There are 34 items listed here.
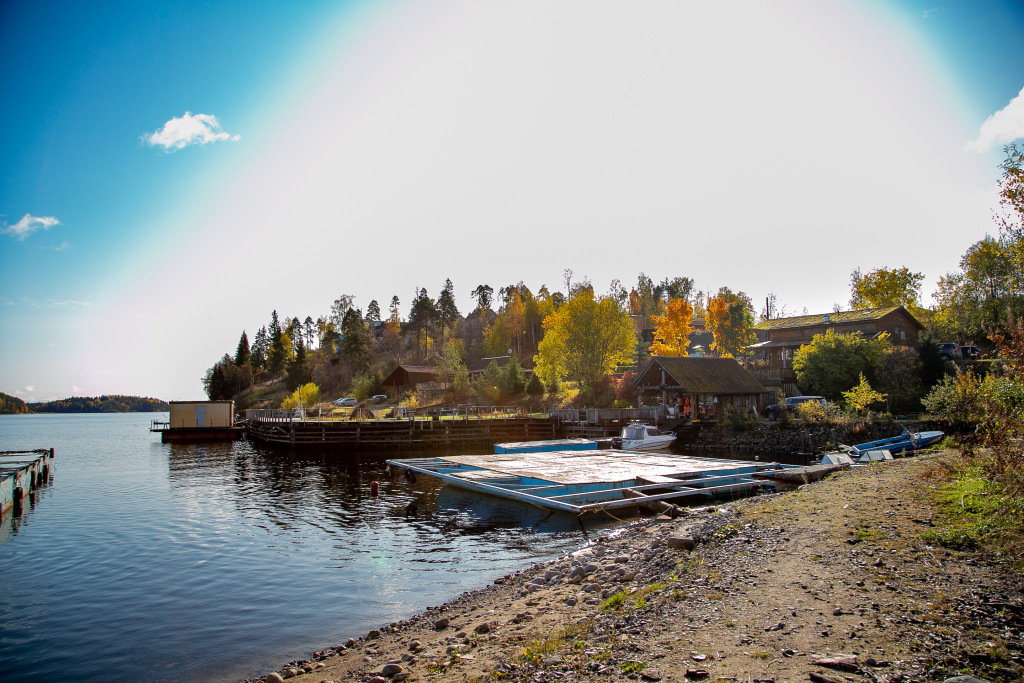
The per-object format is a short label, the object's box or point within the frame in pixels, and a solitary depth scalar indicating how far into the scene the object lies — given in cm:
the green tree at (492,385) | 7000
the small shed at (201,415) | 6859
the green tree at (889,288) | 8431
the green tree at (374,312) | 15310
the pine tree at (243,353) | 13262
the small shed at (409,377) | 8856
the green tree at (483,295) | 13112
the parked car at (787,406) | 4559
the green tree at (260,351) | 13600
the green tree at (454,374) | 7612
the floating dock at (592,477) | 2252
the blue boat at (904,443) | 3020
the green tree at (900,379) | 4556
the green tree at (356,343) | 10106
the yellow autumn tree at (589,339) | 6222
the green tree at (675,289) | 13638
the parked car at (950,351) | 5358
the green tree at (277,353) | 12325
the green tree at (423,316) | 11016
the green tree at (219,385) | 11538
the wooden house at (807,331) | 5641
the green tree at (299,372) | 10656
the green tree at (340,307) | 14800
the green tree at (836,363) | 4925
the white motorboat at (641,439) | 3866
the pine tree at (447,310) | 11338
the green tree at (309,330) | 15109
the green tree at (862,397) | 4159
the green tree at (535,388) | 6759
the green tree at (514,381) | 7012
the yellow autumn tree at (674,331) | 7312
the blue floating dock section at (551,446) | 3794
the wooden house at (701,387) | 4772
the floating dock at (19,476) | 2492
